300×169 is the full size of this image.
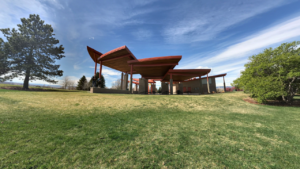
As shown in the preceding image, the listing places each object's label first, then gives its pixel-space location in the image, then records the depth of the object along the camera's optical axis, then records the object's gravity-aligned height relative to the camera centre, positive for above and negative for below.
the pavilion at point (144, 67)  16.42 +4.72
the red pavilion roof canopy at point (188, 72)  19.39 +3.91
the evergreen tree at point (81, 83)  34.19 +3.04
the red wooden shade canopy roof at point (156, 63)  16.08 +4.95
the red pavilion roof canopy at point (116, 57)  16.38 +6.32
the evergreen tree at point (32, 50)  15.07 +6.91
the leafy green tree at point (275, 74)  9.55 +1.73
